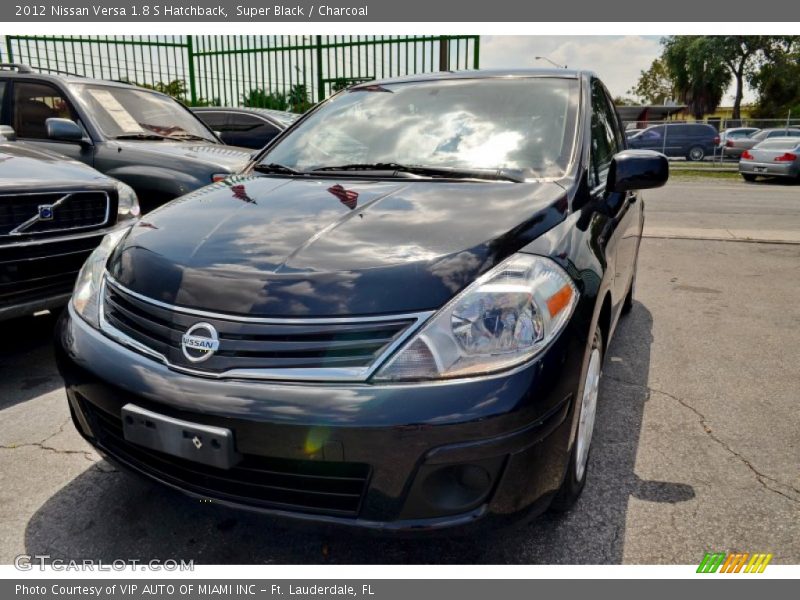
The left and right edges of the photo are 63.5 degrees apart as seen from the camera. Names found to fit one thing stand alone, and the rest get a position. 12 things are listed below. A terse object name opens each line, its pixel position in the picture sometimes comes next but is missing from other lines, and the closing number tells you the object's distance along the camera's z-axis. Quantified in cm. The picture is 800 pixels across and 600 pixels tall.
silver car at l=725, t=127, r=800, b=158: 2744
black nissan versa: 162
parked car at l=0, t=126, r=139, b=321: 333
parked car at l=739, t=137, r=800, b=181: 1825
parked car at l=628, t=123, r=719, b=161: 2869
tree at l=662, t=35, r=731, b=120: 4478
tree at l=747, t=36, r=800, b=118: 4272
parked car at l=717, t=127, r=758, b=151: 2920
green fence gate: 1091
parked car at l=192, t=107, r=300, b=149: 830
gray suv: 511
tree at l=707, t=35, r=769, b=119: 4331
